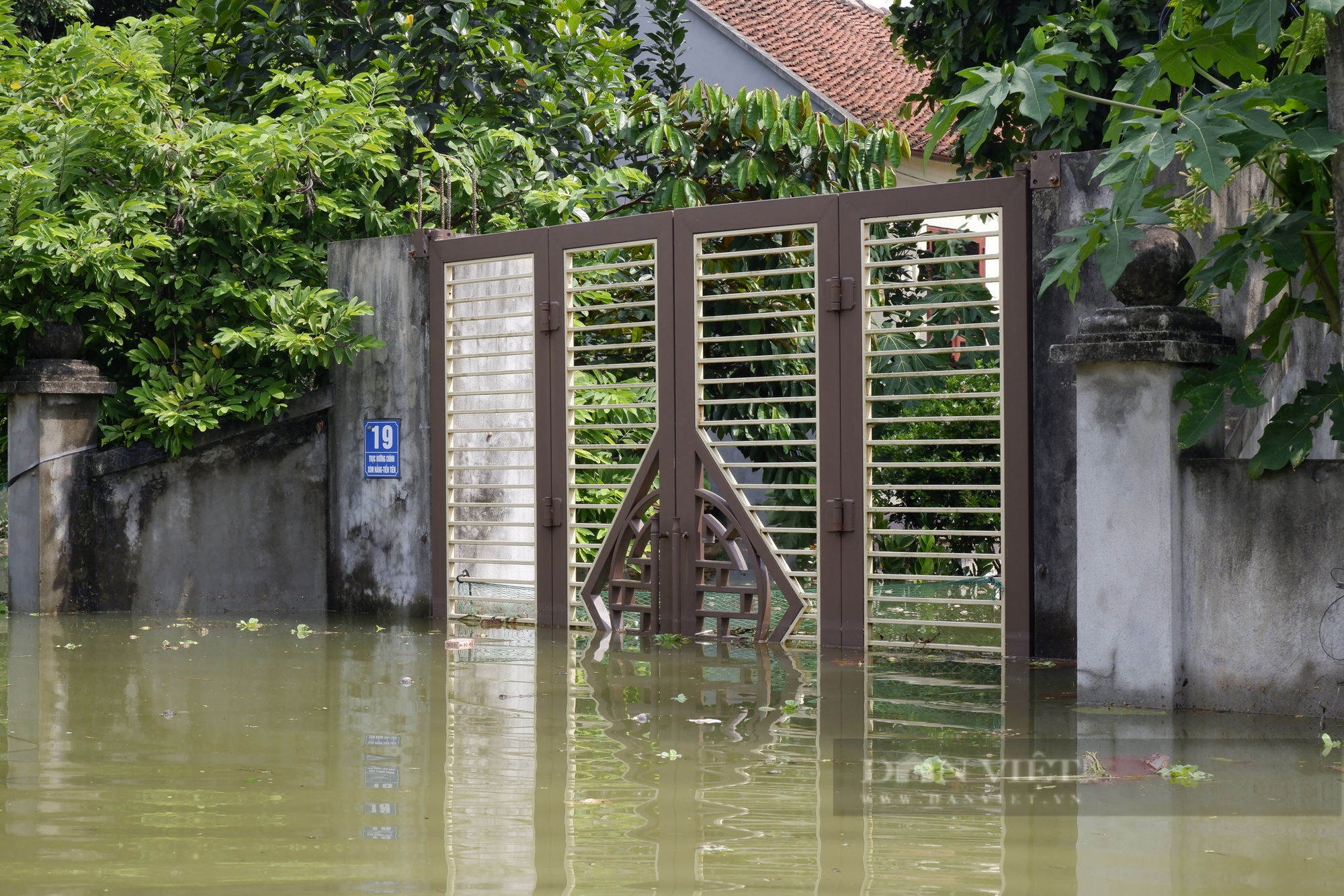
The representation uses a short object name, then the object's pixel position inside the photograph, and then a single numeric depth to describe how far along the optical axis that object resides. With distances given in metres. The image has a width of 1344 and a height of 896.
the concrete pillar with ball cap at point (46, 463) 20.80
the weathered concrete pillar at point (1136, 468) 12.44
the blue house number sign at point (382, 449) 20.81
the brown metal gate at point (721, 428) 16.37
